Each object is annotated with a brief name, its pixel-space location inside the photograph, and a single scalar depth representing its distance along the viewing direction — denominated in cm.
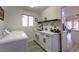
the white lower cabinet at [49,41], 246
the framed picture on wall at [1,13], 220
